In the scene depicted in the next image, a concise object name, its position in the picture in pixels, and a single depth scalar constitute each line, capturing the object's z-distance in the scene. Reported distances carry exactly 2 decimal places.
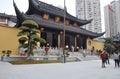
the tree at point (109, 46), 15.91
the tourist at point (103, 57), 6.71
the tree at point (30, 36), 7.80
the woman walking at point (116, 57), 6.71
